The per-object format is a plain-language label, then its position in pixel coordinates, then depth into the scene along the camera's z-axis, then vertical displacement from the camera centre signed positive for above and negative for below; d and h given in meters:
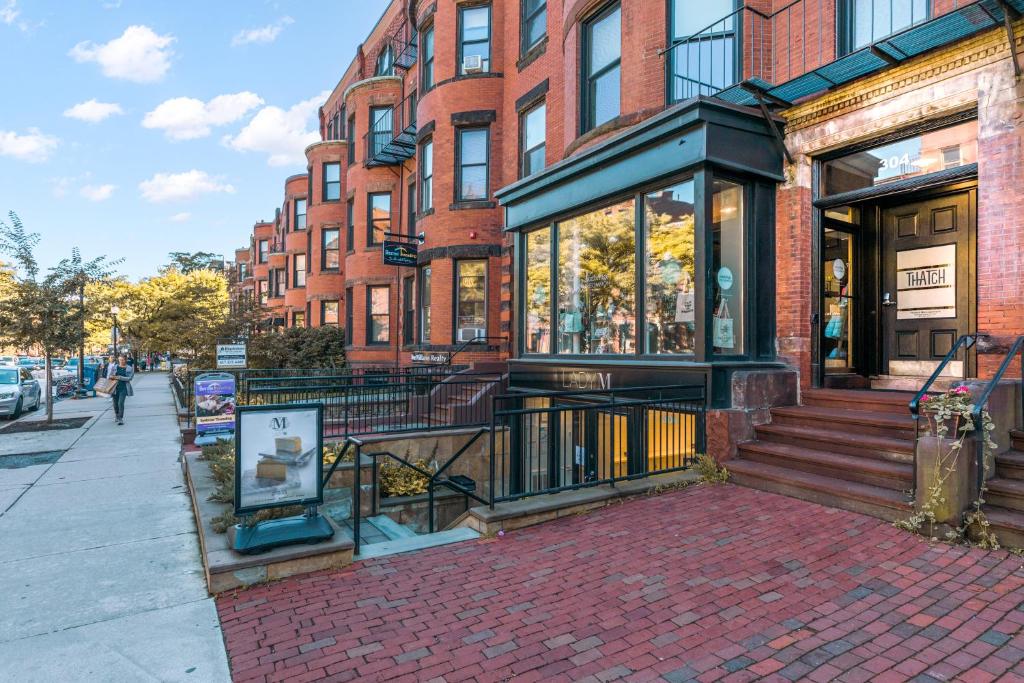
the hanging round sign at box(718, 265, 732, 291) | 7.92 +0.89
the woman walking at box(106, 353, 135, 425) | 15.34 -1.02
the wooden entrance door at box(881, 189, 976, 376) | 7.41 +0.84
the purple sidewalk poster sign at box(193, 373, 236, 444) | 9.96 -1.02
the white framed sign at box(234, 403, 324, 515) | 5.02 -0.96
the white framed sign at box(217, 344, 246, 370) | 13.77 -0.26
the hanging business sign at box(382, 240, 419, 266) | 16.39 +2.50
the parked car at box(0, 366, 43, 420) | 16.55 -1.39
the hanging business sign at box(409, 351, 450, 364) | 15.50 -0.34
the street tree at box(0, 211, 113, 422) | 15.11 +0.89
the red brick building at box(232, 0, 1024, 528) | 6.38 +1.90
